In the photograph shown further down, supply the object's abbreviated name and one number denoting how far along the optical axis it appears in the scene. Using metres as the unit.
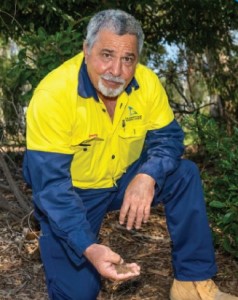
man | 2.73
